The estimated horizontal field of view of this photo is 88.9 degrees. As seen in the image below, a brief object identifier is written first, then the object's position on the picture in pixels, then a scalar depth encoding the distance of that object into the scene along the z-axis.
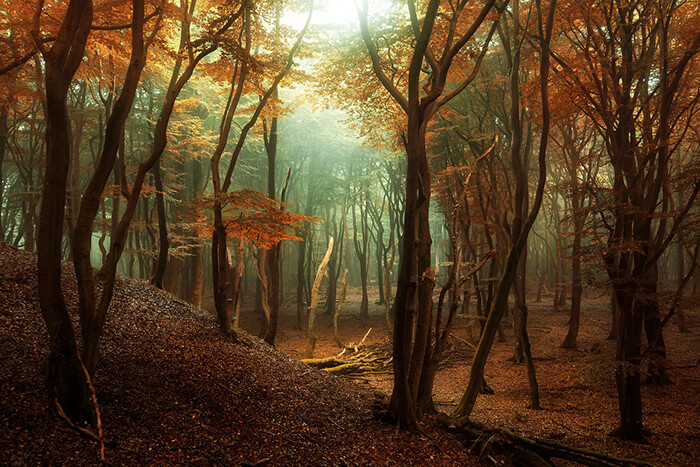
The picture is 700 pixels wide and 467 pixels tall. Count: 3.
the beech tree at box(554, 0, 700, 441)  5.39
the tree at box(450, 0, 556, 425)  5.58
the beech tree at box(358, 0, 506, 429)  4.78
